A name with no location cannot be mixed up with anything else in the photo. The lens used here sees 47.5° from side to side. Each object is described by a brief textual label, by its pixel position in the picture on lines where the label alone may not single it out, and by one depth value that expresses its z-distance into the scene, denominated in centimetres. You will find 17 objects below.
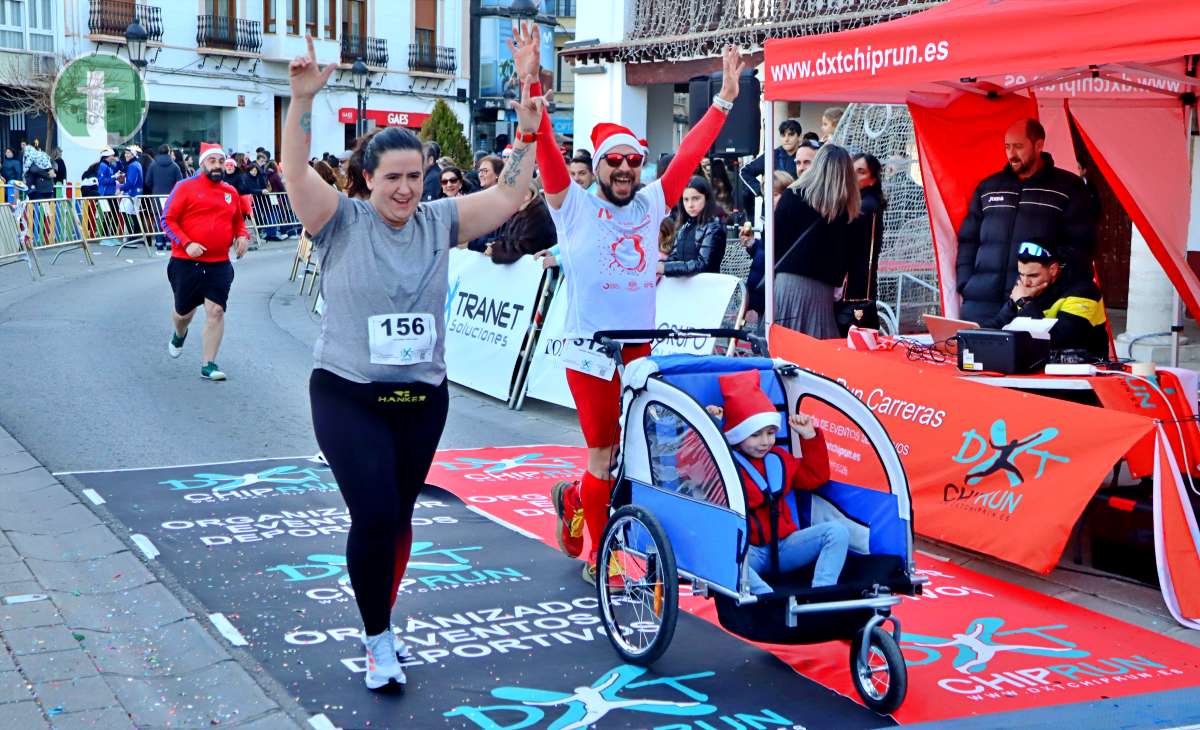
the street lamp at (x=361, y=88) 3542
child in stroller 477
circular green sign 2586
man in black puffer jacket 738
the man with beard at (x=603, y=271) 574
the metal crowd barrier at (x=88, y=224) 2077
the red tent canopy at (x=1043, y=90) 583
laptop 723
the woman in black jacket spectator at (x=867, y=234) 870
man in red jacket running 1142
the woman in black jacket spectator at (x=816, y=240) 838
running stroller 462
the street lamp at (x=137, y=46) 3334
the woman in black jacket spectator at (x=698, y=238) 952
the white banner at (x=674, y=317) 915
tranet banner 1089
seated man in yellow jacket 685
